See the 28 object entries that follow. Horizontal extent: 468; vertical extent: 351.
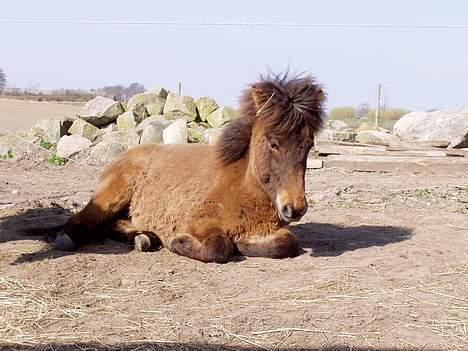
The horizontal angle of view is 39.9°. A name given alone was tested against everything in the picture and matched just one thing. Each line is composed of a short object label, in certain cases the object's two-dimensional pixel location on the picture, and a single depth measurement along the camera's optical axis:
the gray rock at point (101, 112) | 16.14
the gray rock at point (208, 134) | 14.08
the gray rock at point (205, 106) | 16.91
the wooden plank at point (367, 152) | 13.12
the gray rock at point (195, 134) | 14.31
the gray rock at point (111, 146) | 13.28
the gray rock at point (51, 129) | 15.29
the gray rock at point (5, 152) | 13.62
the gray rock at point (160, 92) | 17.92
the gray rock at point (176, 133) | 13.81
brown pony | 5.32
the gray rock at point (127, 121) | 15.88
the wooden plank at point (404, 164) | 12.06
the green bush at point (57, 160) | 13.21
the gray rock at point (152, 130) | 14.11
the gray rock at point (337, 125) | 19.99
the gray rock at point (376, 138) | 15.89
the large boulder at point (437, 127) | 15.62
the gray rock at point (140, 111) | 16.51
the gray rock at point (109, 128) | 15.58
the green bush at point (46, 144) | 14.77
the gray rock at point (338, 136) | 15.72
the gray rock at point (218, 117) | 16.12
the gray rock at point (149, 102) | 16.92
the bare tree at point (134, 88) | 59.27
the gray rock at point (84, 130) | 15.23
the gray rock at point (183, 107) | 16.56
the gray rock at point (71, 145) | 13.91
